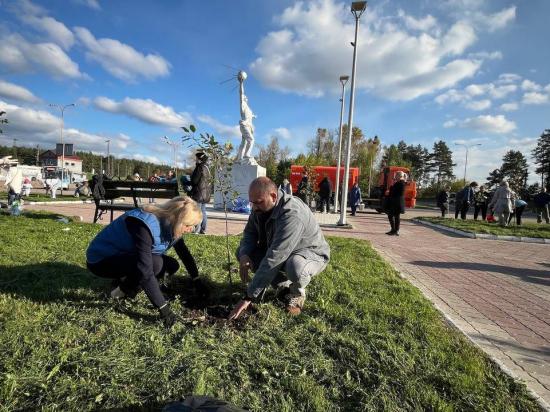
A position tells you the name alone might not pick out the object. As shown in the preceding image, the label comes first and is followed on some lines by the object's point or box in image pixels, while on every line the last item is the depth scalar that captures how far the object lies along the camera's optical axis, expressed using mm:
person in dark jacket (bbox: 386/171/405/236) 9125
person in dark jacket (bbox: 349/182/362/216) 17203
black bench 7121
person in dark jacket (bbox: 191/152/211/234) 7355
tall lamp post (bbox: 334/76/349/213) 15625
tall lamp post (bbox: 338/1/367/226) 10953
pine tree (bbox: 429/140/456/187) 77438
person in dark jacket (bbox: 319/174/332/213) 16453
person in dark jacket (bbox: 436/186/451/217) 16828
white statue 16000
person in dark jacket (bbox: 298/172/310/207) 17844
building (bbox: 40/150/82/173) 91875
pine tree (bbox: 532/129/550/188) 55844
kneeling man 2730
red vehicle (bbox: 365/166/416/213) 19567
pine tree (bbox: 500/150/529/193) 62469
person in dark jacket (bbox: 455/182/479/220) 15316
